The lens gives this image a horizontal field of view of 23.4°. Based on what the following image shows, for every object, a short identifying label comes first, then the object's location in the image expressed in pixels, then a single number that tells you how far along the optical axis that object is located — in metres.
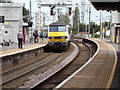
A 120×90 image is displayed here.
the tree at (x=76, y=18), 151.07
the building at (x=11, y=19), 39.69
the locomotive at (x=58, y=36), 29.89
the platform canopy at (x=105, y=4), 16.35
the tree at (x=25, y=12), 87.66
